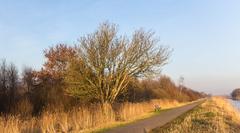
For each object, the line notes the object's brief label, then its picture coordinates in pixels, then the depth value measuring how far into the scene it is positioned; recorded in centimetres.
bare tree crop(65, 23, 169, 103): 1588
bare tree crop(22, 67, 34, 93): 2517
